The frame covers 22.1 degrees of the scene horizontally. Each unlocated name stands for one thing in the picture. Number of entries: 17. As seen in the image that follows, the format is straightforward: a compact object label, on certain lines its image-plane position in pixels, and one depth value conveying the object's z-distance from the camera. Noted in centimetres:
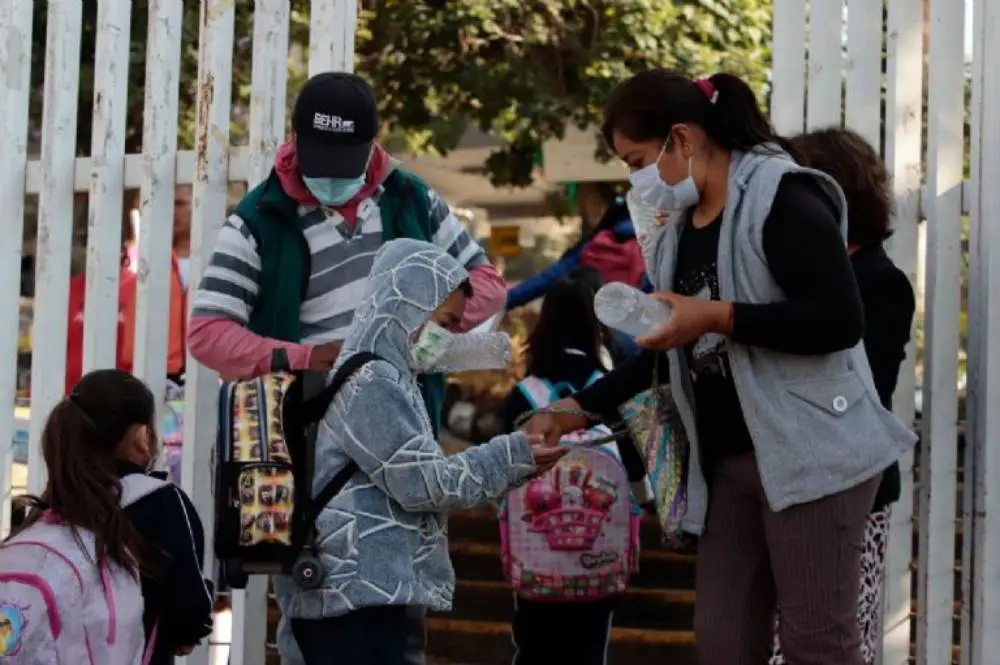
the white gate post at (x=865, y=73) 775
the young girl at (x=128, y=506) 605
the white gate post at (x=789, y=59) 782
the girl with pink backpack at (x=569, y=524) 854
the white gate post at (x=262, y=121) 801
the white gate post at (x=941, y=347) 754
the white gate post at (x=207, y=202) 815
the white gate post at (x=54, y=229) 857
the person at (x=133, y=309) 913
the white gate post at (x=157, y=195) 827
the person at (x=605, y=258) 1032
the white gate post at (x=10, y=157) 873
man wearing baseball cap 674
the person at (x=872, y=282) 653
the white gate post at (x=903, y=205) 766
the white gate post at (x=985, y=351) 733
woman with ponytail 523
